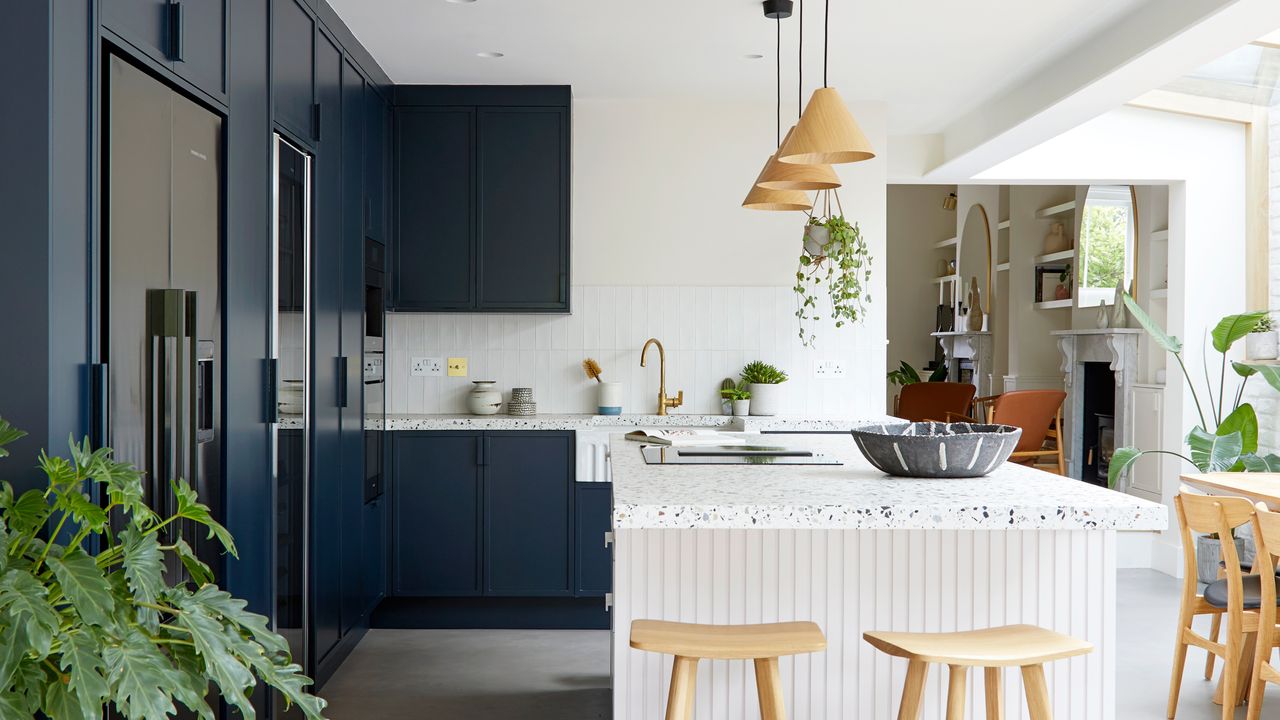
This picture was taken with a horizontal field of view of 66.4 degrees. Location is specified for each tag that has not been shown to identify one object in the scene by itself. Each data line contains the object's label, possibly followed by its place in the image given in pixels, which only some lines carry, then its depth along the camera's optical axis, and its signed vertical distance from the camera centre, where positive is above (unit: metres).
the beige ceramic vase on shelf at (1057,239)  7.66 +0.88
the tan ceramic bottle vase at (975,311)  8.90 +0.36
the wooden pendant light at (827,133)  2.33 +0.52
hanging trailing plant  4.04 +0.36
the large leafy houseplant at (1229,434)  4.70 -0.40
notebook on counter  3.07 -0.29
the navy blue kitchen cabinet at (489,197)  4.71 +0.72
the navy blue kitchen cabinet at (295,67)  3.02 +0.90
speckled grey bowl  2.19 -0.23
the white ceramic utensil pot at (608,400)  4.88 -0.27
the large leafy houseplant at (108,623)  1.27 -0.40
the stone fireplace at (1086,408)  7.32 -0.43
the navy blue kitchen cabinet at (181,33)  2.04 +0.71
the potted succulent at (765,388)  4.81 -0.20
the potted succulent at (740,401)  4.79 -0.26
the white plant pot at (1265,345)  4.87 +0.04
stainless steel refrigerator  2.00 +0.13
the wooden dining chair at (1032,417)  6.59 -0.46
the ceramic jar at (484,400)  4.80 -0.27
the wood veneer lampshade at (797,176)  2.85 +0.51
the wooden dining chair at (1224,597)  3.17 -0.83
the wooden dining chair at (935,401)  7.26 -0.38
